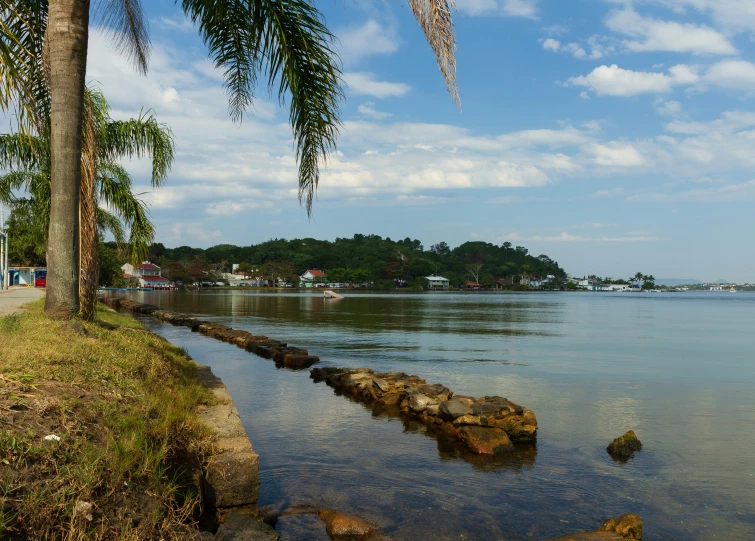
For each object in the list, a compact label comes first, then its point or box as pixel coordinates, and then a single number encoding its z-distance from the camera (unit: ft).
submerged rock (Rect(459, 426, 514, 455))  33.42
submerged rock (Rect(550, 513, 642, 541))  21.04
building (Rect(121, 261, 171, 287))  424.46
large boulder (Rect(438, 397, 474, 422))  37.65
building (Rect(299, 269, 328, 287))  525.75
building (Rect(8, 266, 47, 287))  173.99
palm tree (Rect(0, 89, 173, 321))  45.09
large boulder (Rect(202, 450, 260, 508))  20.86
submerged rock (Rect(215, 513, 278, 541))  17.72
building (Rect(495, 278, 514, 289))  647.15
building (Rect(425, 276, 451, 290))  572.92
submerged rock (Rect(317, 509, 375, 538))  21.61
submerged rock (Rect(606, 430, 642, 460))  33.35
